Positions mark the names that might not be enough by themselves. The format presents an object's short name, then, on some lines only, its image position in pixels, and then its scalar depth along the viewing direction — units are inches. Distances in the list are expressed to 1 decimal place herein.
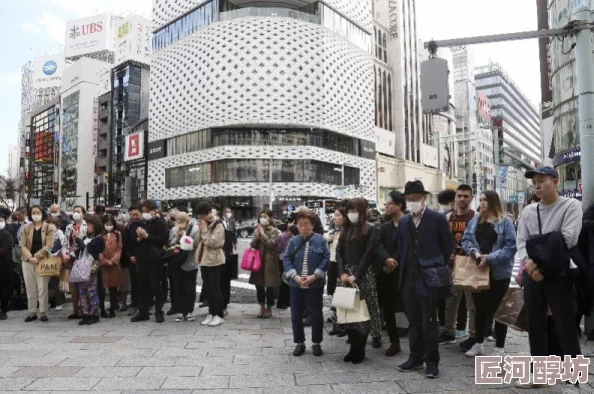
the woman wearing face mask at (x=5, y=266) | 304.7
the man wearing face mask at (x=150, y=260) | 298.5
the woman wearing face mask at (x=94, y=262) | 292.2
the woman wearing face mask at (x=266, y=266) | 308.7
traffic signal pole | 245.1
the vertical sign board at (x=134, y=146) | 2874.0
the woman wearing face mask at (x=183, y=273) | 298.8
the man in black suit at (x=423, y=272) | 179.8
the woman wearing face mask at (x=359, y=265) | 199.3
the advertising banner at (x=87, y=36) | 4023.1
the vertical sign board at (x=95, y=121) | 3545.8
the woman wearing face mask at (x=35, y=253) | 299.4
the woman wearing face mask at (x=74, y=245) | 309.1
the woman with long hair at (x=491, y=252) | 198.2
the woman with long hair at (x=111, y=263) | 310.2
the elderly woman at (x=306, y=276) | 214.2
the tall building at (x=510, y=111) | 4463.6
